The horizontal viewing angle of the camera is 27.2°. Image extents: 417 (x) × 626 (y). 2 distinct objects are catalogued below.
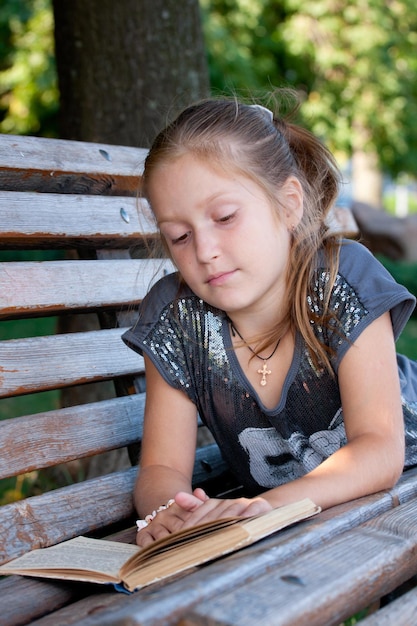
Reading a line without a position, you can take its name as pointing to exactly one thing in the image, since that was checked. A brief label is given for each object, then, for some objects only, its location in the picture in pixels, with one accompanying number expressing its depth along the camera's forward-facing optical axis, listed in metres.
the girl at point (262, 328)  1.96
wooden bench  1.17
